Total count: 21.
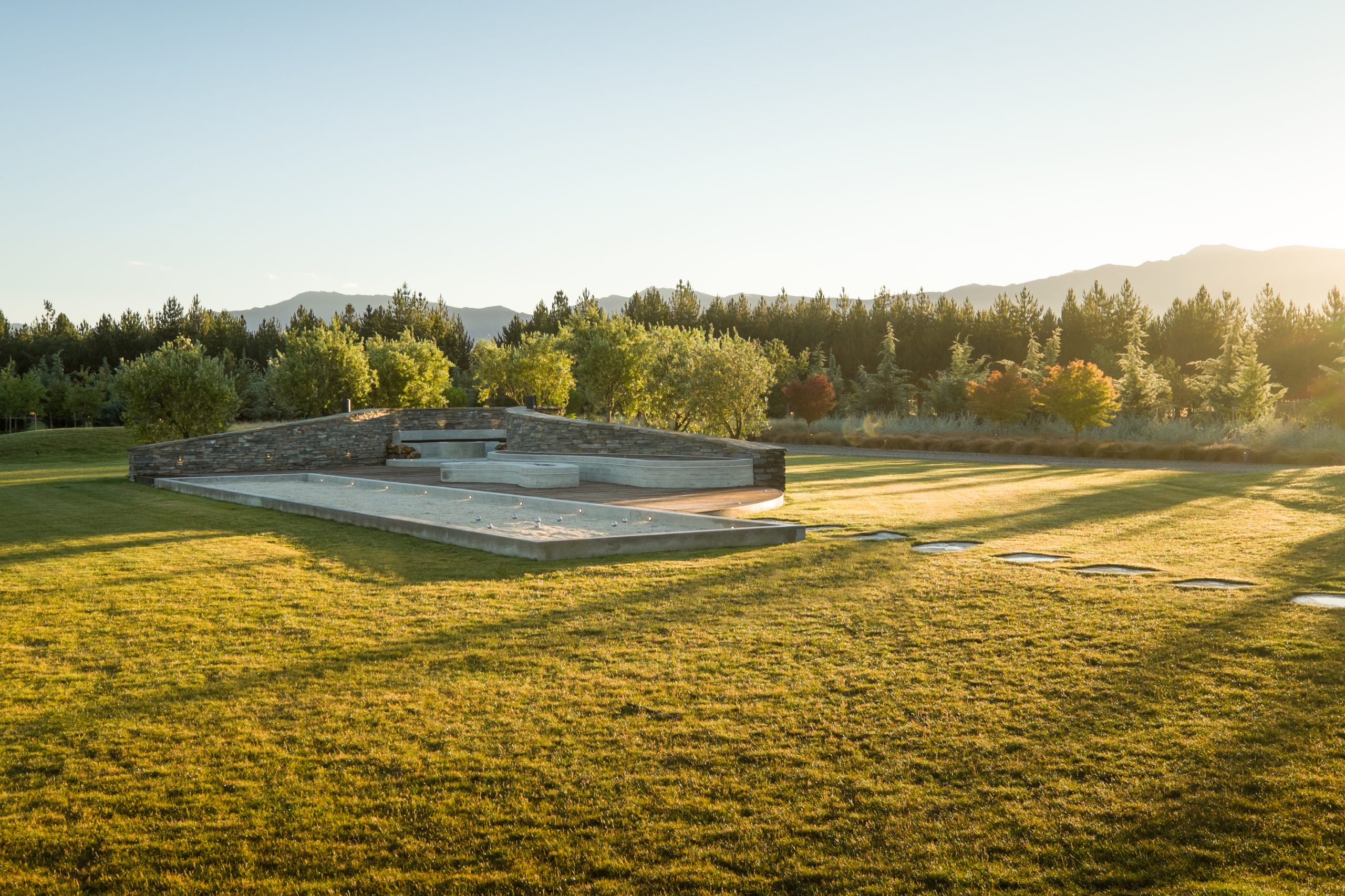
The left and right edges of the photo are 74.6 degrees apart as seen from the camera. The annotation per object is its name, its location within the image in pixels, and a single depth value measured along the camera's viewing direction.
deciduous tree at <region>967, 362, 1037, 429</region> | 32.81
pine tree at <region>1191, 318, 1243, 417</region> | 33.94
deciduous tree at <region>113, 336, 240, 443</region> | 21.58
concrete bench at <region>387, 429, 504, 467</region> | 22.05
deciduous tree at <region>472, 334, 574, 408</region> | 33.09
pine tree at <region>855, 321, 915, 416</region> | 48.06
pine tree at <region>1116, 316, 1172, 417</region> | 36.09
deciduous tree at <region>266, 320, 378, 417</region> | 25.06
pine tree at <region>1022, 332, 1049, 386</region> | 38.59
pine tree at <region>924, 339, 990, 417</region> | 42.28
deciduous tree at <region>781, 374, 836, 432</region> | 39.88
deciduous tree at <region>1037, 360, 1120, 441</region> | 30.02
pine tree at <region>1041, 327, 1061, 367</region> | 48.41
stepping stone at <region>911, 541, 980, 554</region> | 8.93
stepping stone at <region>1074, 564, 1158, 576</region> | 7.66
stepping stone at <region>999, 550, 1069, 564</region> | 8.31
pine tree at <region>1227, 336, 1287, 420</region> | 31.22
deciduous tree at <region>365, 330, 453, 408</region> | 26.56
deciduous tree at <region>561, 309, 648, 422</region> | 30.36
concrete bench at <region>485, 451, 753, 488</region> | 14.98
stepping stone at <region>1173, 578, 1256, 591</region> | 7.07
